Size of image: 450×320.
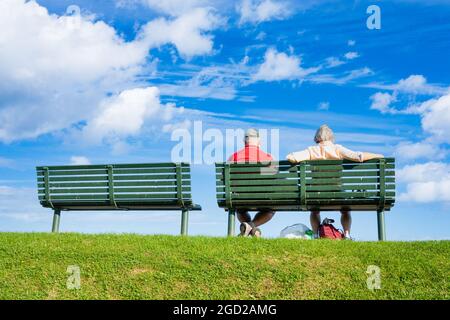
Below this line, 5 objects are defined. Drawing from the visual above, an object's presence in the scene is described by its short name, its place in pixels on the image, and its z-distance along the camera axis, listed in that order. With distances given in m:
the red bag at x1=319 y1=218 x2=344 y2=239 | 10.63
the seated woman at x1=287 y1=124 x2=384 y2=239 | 10.97
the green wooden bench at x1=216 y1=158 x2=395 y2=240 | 10.66
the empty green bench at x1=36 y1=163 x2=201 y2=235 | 11.41
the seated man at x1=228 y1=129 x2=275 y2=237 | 11.20
